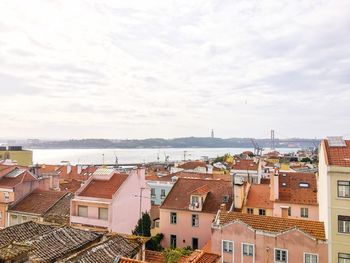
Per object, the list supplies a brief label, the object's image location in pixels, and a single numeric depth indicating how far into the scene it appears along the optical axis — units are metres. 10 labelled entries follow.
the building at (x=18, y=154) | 85.81
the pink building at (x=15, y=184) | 37.69
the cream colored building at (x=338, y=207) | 24.16
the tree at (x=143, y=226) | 35.91
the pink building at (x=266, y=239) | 25.45
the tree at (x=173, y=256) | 21.91
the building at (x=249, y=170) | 61.40
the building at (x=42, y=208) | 35.31
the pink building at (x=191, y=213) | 35.84
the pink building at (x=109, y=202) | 33.12
